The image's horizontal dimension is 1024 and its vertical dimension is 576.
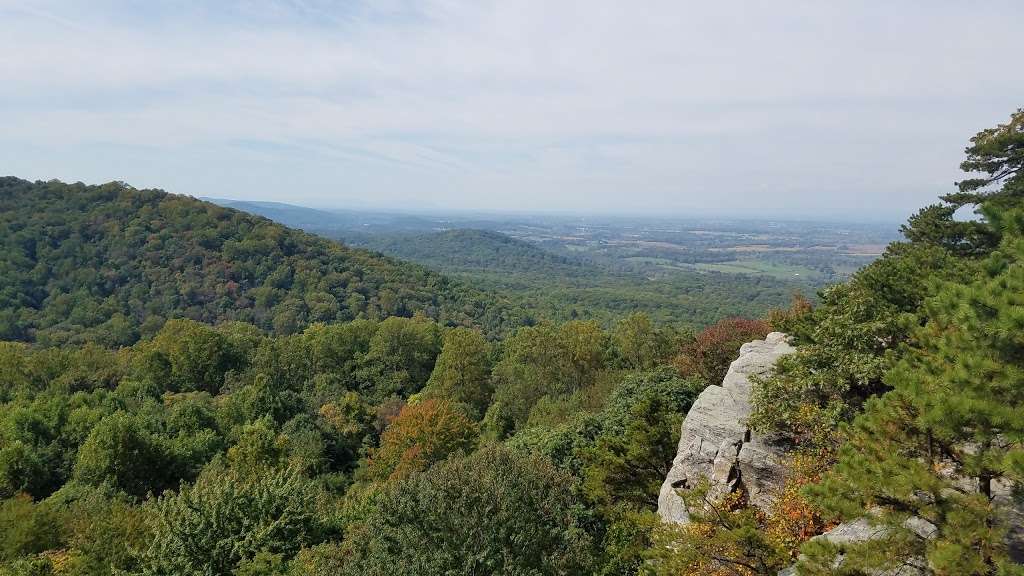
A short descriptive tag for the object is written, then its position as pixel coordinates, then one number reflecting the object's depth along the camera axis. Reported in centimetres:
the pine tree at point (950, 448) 588
